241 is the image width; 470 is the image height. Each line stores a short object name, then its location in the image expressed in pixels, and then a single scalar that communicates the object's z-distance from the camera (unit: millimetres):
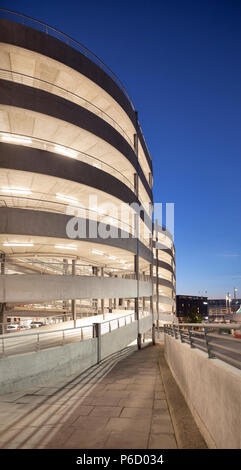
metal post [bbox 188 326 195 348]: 7057
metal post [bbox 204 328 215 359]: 5305
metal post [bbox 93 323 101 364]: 16062
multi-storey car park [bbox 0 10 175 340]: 16156
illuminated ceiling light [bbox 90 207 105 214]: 23850
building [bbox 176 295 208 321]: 174500
